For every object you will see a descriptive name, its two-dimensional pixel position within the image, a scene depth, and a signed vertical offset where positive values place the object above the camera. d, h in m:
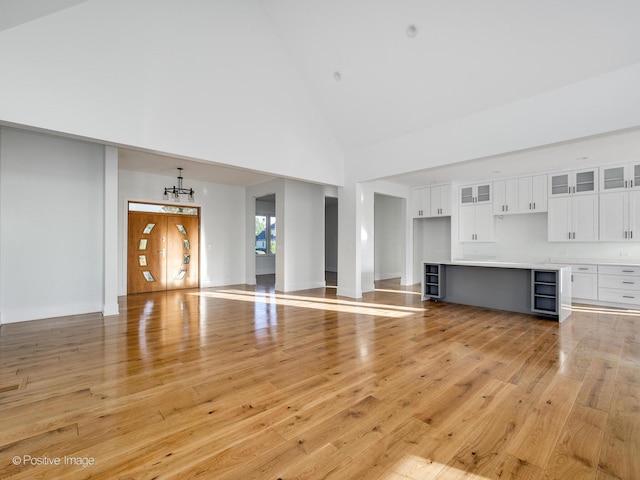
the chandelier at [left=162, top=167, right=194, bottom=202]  7.22 +1.22
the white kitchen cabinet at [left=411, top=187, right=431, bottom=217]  8.00 +1.06
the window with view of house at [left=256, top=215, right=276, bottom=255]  11.44 +0.24
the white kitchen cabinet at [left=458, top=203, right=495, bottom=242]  7.30 +0.43
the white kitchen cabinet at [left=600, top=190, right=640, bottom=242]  5.40 +0.44
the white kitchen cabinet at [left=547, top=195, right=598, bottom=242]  5.81 +0.43
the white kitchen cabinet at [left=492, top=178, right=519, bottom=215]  6.78 +1.00
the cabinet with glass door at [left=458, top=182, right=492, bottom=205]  7.26 +1.16
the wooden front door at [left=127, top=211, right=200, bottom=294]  7.16 -0.26
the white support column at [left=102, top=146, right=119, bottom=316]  4.88 +0.16
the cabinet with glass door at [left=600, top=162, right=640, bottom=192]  5.38 +1.15
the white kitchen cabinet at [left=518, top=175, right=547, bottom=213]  6.38 +1.00
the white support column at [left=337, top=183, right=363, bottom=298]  6.60 +0.00
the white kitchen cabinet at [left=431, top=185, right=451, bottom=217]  7.61 +1.03
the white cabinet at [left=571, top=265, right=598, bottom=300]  5.68 -0.80
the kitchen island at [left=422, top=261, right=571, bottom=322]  4.66 -0.79
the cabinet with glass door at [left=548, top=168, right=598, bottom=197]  5.81 +1.15
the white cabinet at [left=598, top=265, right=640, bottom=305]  5.27 -0.78
